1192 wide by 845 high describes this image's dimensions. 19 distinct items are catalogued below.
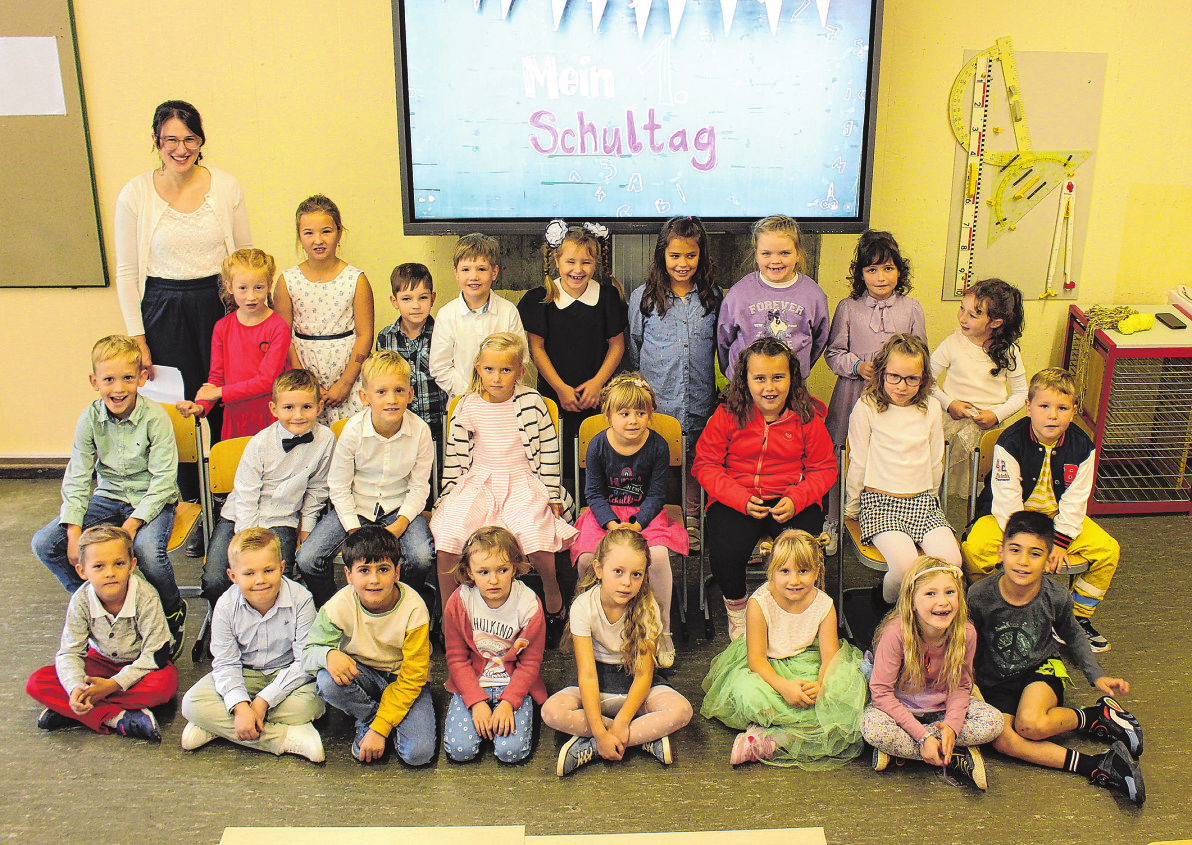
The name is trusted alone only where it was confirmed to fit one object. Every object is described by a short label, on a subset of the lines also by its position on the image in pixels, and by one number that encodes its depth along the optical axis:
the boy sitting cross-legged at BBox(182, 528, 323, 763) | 2.62
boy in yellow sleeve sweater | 2.61
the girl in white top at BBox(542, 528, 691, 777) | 2.59
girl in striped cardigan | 3.13
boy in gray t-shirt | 2.59
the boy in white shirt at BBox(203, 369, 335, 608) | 3.08
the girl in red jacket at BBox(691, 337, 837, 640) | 3.10
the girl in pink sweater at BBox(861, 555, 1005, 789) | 2.52
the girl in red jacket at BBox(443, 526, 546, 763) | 2.65
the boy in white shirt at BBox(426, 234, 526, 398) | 3.47
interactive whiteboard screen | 3.72
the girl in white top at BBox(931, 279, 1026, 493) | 3.52
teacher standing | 3.58
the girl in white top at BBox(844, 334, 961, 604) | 3.12
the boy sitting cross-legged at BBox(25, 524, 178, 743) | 2.69
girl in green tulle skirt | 2.59
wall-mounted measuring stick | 4.08
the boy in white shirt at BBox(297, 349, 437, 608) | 3.07
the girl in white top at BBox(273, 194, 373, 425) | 3.53
